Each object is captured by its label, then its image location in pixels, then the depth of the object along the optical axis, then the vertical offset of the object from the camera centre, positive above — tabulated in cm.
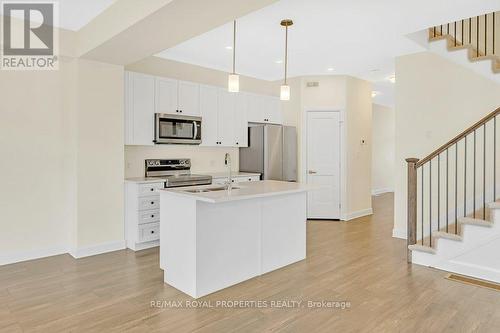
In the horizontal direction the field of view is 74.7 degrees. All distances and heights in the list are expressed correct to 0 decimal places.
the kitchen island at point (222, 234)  304 -76
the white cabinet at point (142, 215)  446 -77
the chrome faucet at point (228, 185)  343 -27
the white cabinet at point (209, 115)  552 +77
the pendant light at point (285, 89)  380 +83
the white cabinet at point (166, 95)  493 +98
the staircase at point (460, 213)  348 -66
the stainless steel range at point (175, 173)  480 -21
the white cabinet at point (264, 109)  629 +102
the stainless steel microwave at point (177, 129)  488 +47
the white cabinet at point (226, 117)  579 +76
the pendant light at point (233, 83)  348 +82
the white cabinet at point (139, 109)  468 +74
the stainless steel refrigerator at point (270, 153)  611 +14
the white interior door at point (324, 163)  660 -5
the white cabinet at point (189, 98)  519 +99
